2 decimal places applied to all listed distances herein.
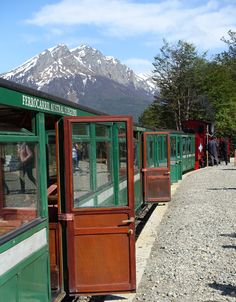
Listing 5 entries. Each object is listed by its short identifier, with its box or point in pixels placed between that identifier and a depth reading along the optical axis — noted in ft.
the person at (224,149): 117.00
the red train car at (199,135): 107.55
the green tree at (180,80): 179.01
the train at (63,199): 14.05
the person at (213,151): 107.93
